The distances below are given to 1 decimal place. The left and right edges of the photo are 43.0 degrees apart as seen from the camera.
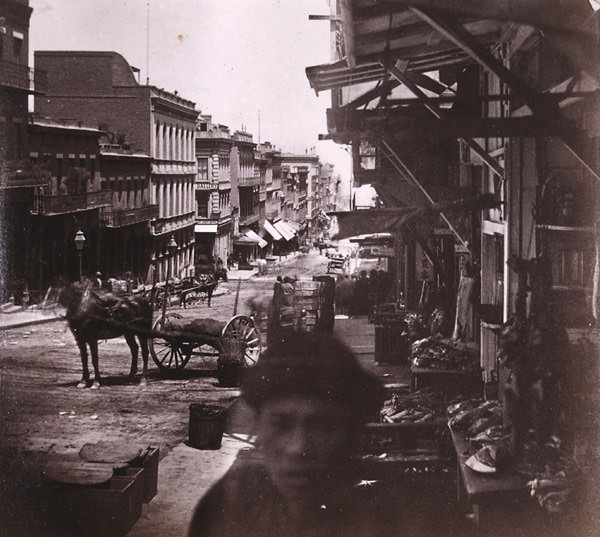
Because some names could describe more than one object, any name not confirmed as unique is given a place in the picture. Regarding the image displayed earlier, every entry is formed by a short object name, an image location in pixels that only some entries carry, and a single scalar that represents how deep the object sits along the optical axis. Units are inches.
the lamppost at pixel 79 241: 437.4
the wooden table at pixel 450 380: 416.8
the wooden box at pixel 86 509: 289.9
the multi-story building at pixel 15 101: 331.6
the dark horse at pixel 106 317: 429.8
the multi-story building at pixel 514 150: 243.4
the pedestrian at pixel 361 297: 884.0
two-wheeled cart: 465.7
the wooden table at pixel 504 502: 257.3
